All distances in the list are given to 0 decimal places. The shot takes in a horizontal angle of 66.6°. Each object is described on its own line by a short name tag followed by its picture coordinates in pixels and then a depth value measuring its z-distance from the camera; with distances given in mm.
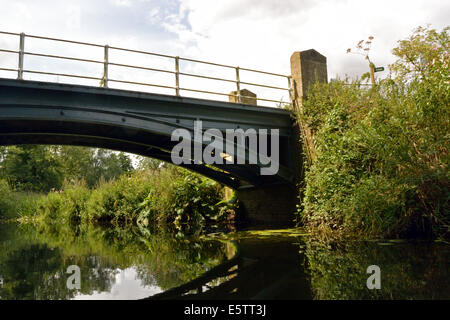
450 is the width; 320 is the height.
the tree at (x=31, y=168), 31391
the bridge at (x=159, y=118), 7555
